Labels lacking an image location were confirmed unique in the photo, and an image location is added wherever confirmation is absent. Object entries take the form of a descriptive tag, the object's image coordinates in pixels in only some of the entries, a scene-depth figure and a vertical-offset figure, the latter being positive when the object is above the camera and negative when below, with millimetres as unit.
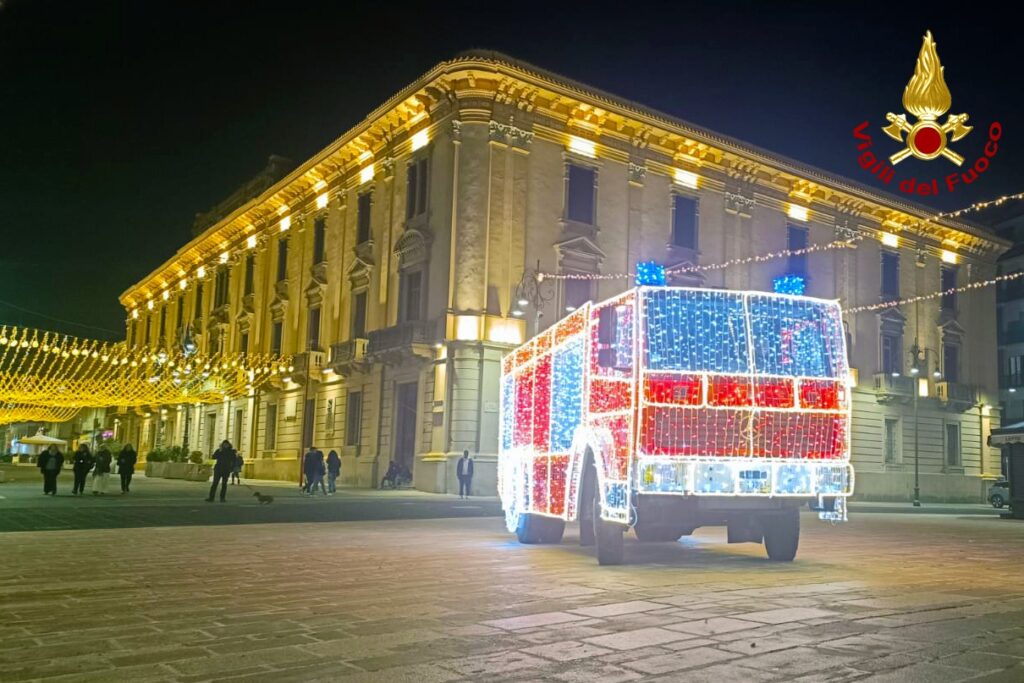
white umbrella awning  45672 +49
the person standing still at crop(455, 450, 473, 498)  27344 -493
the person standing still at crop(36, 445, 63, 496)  22875 -590
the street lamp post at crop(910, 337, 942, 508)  39906 +4701
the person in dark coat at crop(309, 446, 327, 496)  28562 -600
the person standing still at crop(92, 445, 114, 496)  23984 -692
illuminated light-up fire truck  9516 +498
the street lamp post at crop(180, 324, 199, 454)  31066 +3367
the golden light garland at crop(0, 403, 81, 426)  38847 +1266
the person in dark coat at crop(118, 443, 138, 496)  25250 -567
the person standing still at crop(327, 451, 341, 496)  30047 -556
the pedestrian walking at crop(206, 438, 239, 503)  22766 -381
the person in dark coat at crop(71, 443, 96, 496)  23500 -539
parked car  32044 -772
